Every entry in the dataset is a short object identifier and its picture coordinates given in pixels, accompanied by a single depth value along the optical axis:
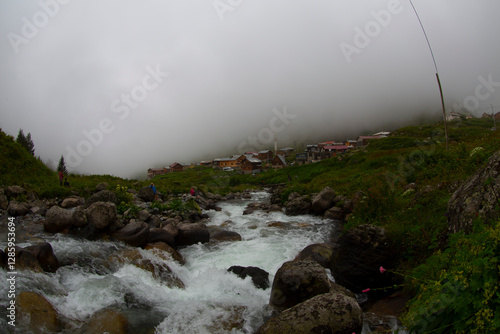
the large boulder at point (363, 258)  7.69
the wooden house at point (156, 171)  125.44
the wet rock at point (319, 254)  9.80
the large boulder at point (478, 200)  4.93
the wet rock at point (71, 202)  16.23
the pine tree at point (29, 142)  78.68
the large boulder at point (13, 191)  15.52
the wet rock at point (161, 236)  11.81
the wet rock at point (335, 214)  18.41
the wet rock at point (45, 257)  7.68
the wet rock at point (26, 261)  7.03
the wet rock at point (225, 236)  14.52
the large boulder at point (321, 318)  5.09
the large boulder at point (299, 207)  21.53
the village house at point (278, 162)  94.81
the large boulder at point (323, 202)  20.17
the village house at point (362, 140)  98.01
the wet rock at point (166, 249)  10.85
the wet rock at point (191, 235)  13.30
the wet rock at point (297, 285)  6.93
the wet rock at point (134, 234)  11.12
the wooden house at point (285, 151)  131.75
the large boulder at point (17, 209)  13.58
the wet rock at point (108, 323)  5.88
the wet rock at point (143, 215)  14.57
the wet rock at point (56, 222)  11.26
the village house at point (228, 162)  113.19
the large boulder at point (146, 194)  21.91
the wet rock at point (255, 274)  8.61
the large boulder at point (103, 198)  14.03
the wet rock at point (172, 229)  13.04
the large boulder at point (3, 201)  14.11
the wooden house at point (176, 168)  122.44
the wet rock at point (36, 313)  5.52
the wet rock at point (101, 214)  11.32
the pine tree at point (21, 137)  76.62
